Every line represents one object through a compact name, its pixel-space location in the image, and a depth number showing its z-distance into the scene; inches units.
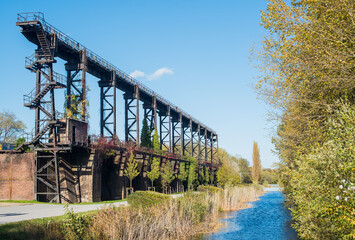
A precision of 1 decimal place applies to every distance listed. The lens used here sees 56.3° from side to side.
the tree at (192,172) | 2097.4
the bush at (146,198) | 708.7
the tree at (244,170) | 3695.9
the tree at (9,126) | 2381.9
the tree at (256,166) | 3938.0
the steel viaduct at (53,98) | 1091.3
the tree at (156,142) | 1829.2
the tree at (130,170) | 1327.5
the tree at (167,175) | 1707.7
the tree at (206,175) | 2435.0
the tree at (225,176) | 2391.7
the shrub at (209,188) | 1475.1
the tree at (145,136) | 1831.9
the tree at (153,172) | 1553.9
